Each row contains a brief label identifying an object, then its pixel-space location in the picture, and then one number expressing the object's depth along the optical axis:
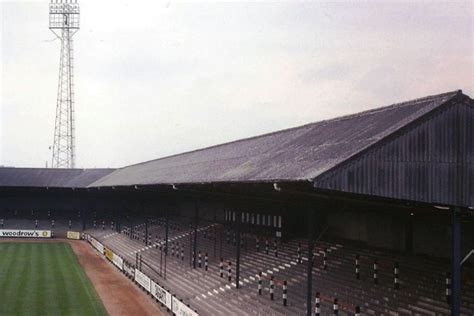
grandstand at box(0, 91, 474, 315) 17.42
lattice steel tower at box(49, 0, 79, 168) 82.38
